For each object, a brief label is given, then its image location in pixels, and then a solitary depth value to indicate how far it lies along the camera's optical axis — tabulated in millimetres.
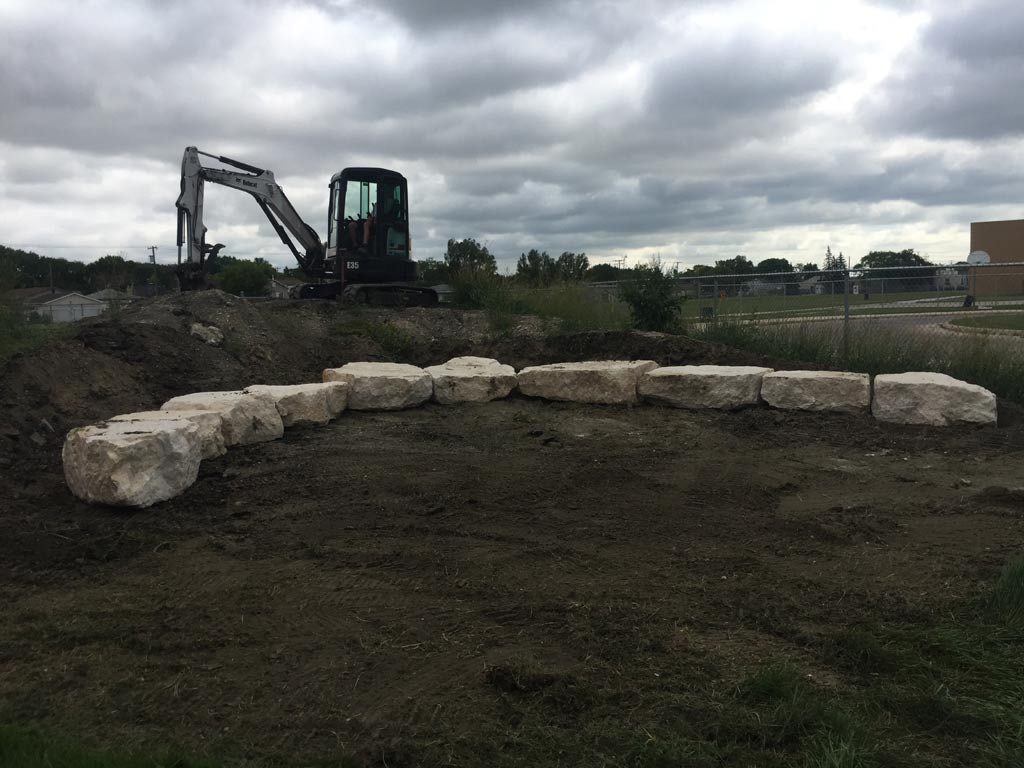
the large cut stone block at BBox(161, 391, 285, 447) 6574
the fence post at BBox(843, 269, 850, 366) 9915
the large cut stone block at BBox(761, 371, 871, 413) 7715
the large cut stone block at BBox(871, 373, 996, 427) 7254
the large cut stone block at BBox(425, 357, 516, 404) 8594
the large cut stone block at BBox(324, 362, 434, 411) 8188
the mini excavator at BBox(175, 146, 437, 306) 16422
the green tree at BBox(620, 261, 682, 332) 11500
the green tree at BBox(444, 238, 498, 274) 16812
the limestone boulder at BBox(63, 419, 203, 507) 5016
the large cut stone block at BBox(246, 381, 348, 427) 7320
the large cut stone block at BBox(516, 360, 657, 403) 8359
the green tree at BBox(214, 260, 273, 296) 49719
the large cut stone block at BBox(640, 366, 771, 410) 8031
